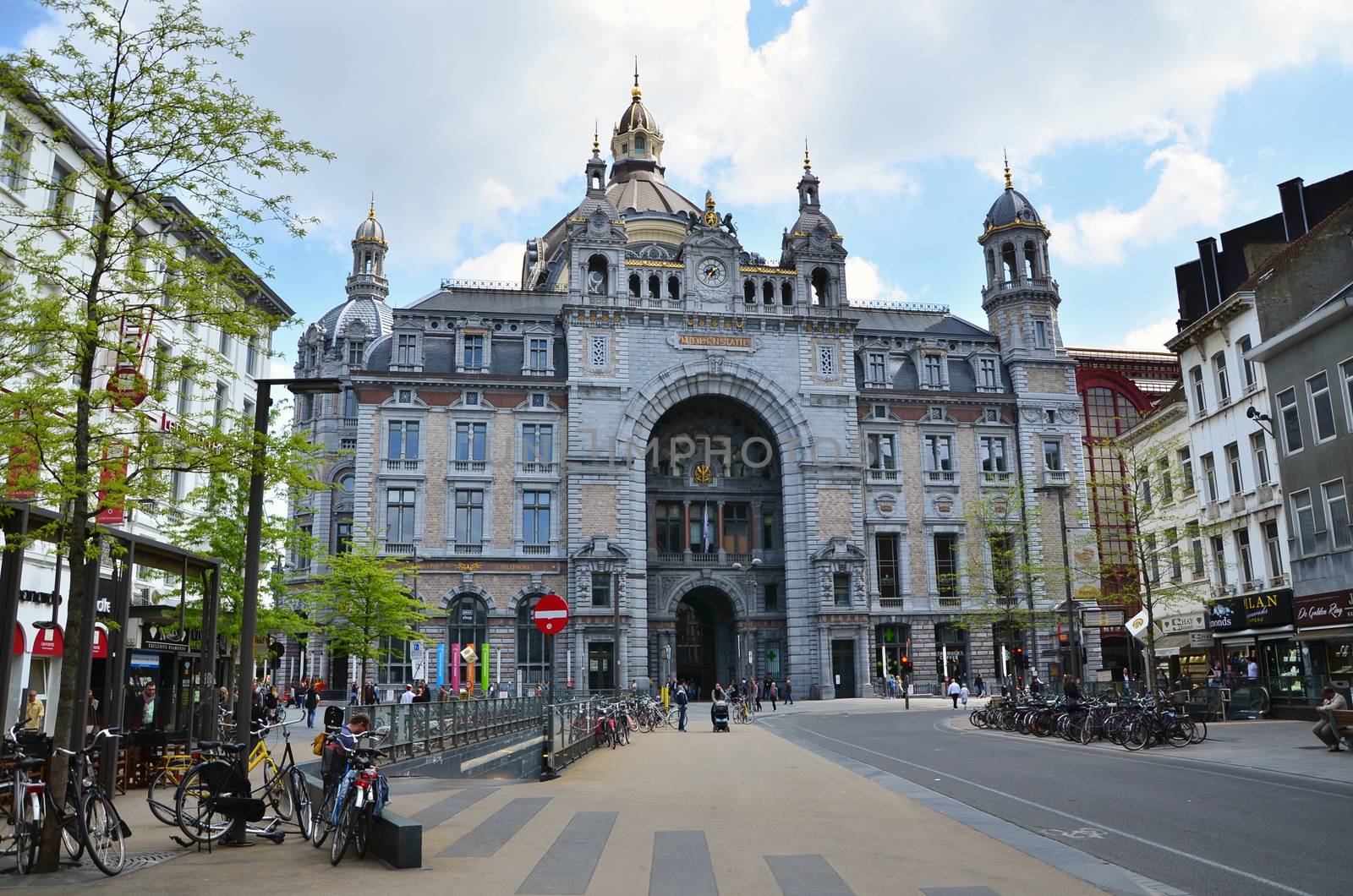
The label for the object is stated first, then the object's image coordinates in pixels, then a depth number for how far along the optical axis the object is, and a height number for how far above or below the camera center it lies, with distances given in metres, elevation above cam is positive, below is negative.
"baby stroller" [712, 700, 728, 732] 36.09 -1.89
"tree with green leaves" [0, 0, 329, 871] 11.41 +4.46
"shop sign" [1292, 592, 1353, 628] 29.86 +0.93
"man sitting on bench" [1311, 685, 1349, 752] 22.03 -1.73
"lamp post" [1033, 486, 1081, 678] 38.70 +2.61
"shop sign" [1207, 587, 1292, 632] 35.25 +1.13
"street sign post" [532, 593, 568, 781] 19.92 +0.87
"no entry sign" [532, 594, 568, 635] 19.92 +0.90
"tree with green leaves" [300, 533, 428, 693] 37.84 +2.48
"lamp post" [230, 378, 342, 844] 14.04 +0.87
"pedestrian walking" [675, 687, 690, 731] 38.25 -1.72
